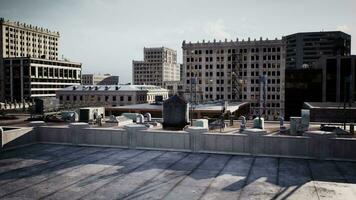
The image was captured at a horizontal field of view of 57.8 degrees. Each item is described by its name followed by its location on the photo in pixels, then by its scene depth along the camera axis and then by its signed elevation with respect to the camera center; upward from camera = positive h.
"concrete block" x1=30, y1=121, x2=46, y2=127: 24.06 -2.32
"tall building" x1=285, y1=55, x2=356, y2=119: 72.50 +2.72
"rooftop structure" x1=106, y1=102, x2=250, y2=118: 60.91 -3.15
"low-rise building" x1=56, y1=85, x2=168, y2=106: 111.31 -0.35
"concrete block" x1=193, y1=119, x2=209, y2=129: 36.50 -3.33
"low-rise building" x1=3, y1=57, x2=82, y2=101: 136.50 +6.75
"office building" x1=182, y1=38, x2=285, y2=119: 130.00 +10.07
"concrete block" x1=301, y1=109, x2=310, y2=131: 37.23 -2.89
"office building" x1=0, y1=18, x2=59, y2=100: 145.25 +25.88
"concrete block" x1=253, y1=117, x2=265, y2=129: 38.17 -3.52
